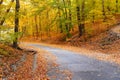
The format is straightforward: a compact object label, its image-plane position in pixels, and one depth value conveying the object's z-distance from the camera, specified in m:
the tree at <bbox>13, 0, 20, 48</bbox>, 23.40
